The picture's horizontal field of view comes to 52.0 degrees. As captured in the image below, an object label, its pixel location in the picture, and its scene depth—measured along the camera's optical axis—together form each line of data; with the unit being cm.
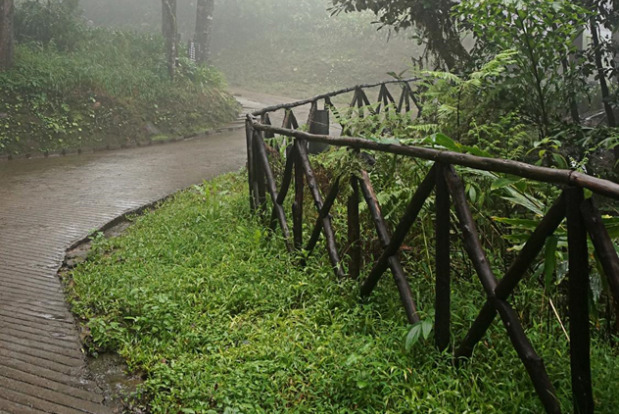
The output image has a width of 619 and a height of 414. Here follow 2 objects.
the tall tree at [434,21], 860
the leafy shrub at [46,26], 1666
